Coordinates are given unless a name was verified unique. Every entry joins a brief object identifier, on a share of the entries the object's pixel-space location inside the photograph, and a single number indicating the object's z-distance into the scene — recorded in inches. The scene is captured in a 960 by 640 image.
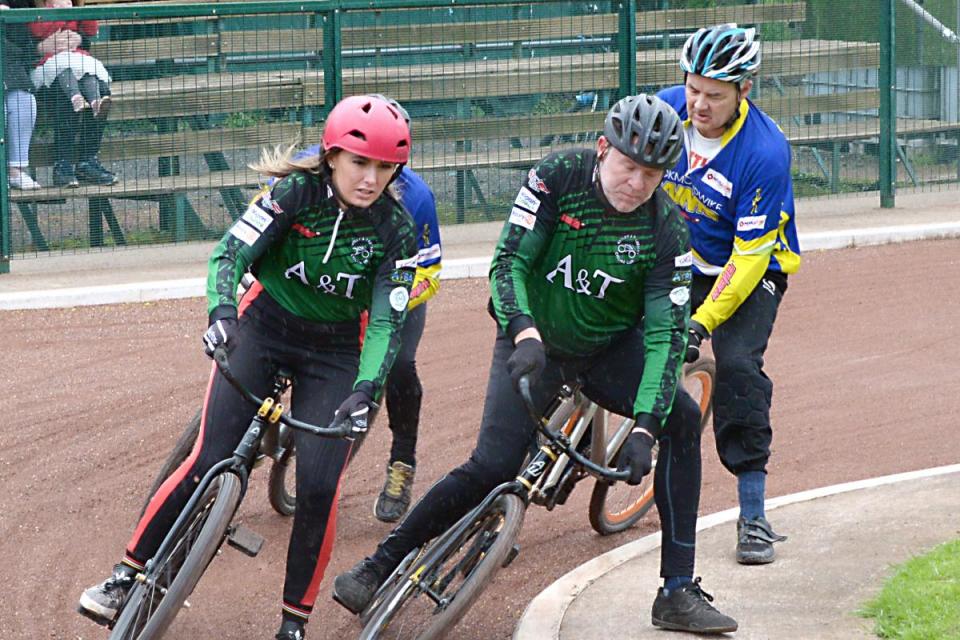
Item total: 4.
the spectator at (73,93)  946.1
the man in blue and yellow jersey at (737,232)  478.0
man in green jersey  412.5
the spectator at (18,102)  936.3
